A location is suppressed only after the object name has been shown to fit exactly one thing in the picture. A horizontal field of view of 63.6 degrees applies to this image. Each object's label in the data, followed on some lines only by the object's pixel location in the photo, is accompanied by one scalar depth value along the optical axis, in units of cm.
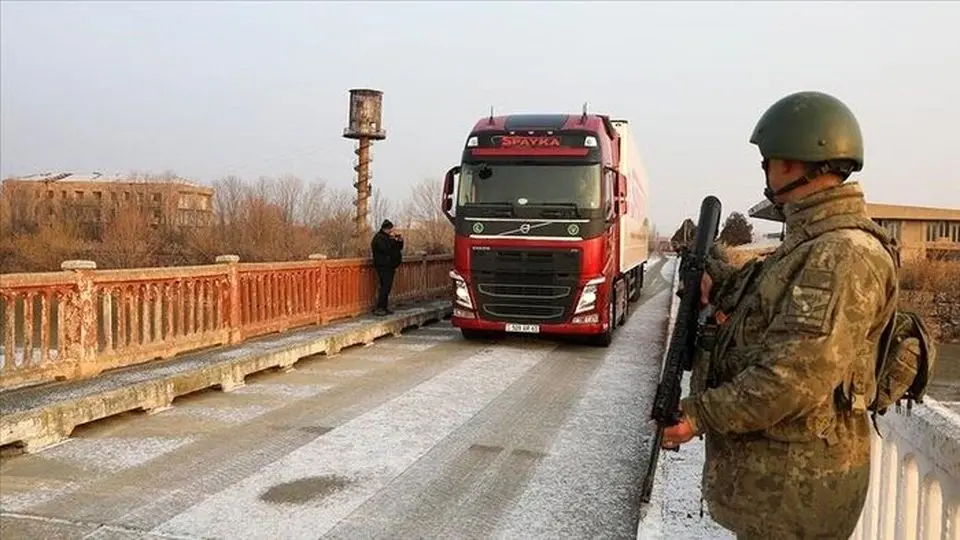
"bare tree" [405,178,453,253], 4223
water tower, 5481
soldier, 224
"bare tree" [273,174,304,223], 5609
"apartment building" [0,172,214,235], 5062
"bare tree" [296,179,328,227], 5869
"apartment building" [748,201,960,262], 6456
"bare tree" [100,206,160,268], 4275
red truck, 1159
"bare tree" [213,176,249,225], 5244
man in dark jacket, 1452
